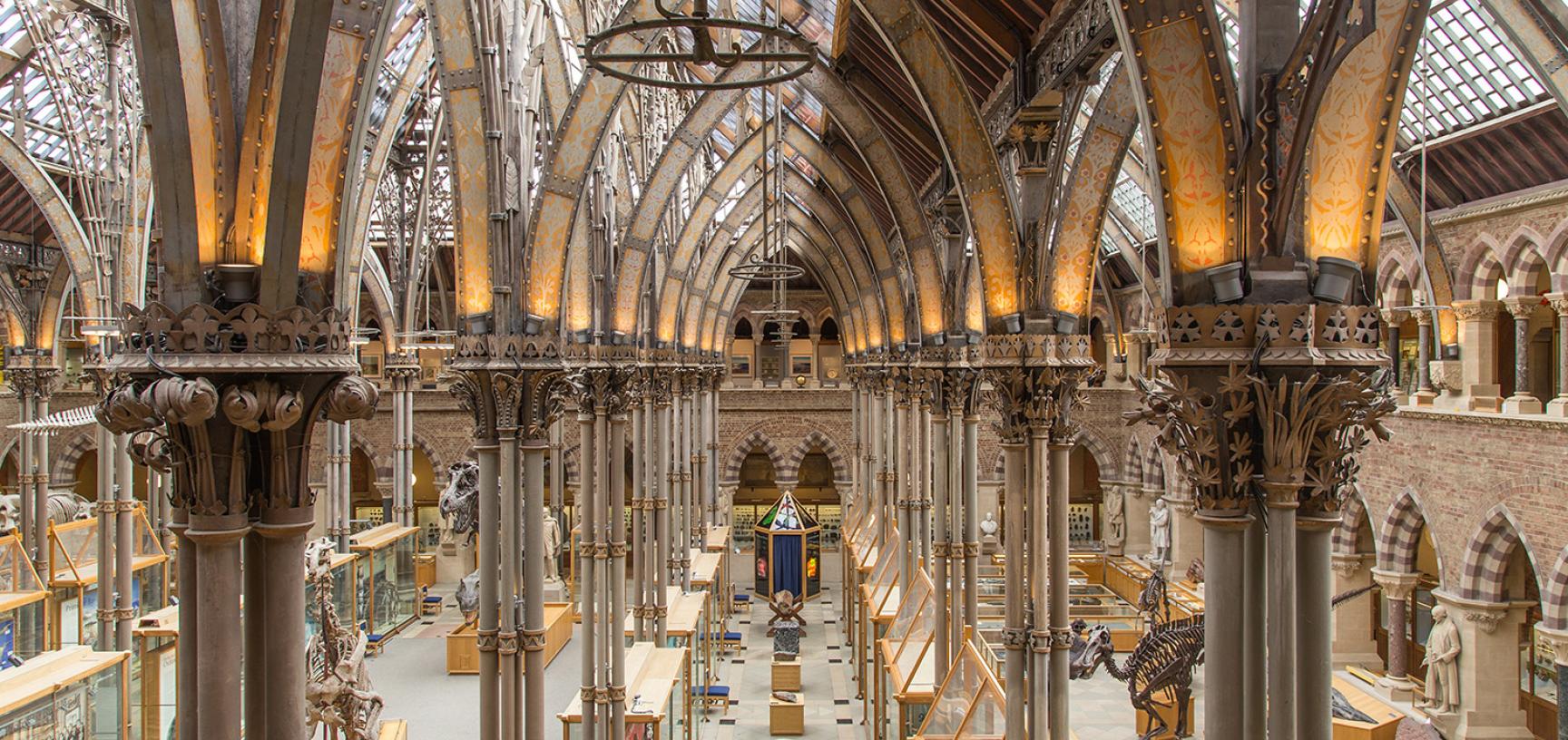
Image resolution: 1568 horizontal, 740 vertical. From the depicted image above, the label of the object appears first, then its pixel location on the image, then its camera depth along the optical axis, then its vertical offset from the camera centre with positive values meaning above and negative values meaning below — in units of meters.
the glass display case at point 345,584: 19.22 -3.57
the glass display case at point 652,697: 11.53 -3.50
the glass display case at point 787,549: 24.97 -3.90
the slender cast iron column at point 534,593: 8.20 -1.59
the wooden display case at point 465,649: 18.45 -4.50
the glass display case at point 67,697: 10.19 -3.07
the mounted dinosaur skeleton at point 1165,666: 13.75 -3.65
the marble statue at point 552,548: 22.22 -3.44
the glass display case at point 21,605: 14.59 -2.95
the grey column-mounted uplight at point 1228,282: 3.96 +0.33
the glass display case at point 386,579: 20.58 -3.84
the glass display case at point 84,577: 16.73 -3.02
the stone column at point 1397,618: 16.53 -3.72
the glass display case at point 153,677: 13.37 -3.67
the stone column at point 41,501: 17.22 -1.83
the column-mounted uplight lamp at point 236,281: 3.76 +0.36
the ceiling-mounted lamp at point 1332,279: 3.89 +0.33
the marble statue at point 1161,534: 24.22 -3.53
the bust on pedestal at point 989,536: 27.33 -3.99
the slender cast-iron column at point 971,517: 12.05 -1.56
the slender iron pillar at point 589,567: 10.74 -1.91
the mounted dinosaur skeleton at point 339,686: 11.19 -3.09
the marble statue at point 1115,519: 28.91 -3.77
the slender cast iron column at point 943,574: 12.73 -2.28
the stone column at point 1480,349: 14.47 +0.30
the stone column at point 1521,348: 13.65 +0.29
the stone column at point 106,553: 14.67 -2.23
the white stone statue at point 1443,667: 14.80 -4.02
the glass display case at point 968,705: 9.91 -3.15
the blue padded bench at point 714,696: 16.91 -4.88
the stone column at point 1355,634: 18.84 -4.51
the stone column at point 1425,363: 15.80 +0.14
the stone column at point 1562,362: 12.70 +0.11
